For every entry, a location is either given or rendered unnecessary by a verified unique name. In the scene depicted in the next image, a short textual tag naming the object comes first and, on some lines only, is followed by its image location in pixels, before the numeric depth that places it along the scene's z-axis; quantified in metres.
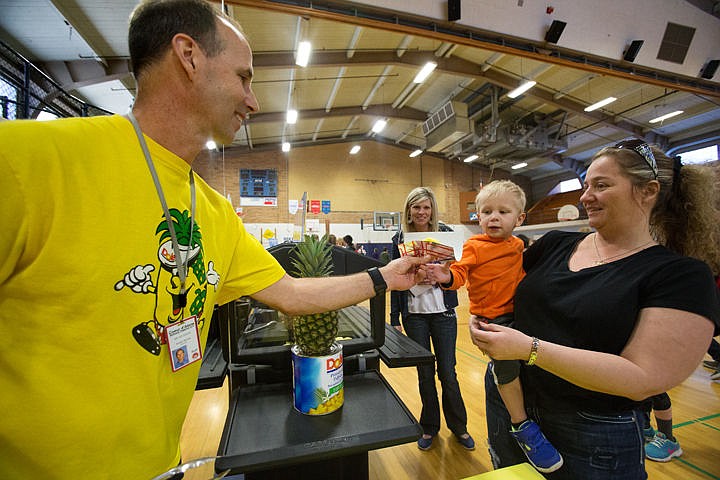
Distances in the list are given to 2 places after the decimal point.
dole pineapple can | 0.97
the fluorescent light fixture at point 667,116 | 10.05
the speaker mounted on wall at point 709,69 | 6.15
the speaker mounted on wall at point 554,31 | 4.71
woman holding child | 0.83
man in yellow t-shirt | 0.66
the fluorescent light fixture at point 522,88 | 8.18
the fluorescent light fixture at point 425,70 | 7.61
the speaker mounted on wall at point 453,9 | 4.10
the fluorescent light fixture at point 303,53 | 5.93
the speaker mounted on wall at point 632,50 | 5.31
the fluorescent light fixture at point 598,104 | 9.06
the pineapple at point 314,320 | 1.07
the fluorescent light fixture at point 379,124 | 11.48
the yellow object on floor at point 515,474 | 0.83
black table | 0.82
